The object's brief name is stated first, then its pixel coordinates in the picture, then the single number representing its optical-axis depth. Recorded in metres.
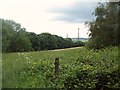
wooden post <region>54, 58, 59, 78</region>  3.72
